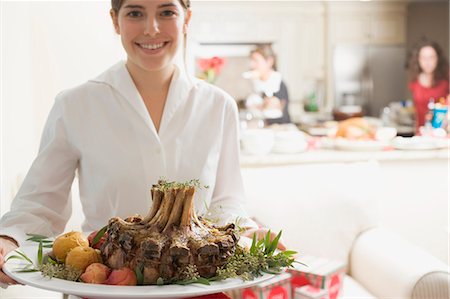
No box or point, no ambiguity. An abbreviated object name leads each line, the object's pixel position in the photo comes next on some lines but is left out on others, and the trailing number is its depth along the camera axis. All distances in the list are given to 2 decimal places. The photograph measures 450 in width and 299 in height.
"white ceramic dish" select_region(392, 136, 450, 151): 2.98
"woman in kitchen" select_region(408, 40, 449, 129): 5.75
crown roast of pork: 1.10
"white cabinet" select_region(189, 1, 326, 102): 7.84
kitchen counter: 2.82
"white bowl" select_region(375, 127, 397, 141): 3.08
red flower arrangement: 3.43
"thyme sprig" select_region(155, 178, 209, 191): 1.17
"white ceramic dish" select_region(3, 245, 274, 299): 1.01
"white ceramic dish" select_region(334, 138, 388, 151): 2.95
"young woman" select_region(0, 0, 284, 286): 1.60
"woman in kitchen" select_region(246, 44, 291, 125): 3.82
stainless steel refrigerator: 8.21
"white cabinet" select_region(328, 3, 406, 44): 8.28
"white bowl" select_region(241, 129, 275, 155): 2.81
